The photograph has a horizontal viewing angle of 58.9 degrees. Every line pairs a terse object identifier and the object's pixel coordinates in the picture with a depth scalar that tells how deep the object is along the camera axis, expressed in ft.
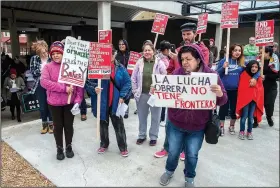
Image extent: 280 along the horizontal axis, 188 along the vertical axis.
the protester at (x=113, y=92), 11.92
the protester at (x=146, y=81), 13.57
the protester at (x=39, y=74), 14.96
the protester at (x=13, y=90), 20.70
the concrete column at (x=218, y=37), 53.30
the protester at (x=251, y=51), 25.74
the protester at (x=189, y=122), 8.64
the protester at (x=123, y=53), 19.72
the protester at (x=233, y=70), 15.23
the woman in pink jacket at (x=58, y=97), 11.28
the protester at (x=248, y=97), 15.19
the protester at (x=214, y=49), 26.94
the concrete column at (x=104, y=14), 29.55
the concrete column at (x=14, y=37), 52.97
